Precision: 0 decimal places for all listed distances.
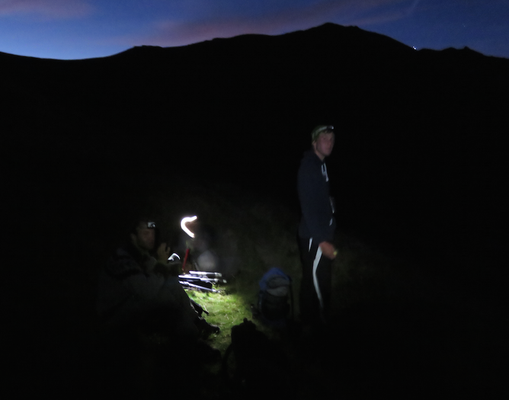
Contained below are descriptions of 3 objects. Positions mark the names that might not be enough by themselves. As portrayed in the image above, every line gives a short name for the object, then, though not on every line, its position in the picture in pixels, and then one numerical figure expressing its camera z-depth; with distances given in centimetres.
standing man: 315
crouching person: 308
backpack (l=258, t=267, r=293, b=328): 409
